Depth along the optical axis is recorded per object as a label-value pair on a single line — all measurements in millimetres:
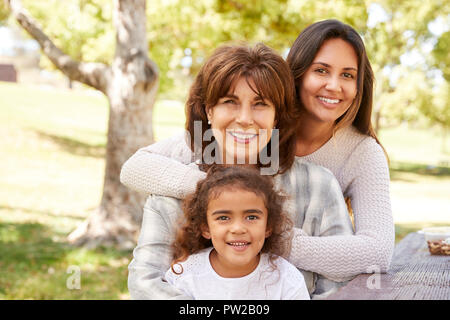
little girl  2113
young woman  2341
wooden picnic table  1988
